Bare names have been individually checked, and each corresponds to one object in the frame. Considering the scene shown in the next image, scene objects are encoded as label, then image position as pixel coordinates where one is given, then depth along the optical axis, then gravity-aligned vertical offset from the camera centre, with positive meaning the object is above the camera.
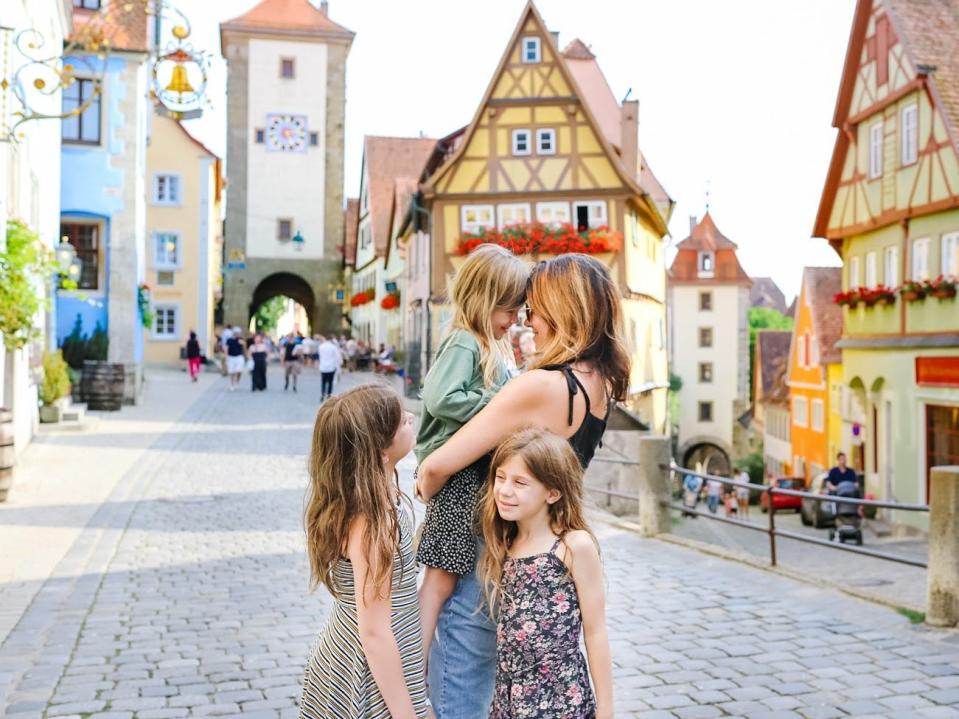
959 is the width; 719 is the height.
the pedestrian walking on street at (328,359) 25.56 +0.35
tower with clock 51.69 +10.65
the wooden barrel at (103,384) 22.23 -0.19
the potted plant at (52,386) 18.27 -0.19
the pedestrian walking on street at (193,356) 32.56 +0.53
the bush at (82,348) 23.66 +0.55
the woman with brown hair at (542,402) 2.80 -0.07
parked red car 33.69 -3.65
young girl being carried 2.91 -0.03
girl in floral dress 2.79 -0.55
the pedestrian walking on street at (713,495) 37.15 -4.17
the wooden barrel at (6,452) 10.95 -0.76
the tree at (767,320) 81.94 +3.96
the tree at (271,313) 93.38 +5.28
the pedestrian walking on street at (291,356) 29.48 +0.49
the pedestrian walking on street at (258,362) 29.30 +0.32
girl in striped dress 2.80 -0.44
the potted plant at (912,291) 20.16 +1.50
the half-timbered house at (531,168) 27.61 +5.09
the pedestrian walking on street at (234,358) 28.70 +0.42
